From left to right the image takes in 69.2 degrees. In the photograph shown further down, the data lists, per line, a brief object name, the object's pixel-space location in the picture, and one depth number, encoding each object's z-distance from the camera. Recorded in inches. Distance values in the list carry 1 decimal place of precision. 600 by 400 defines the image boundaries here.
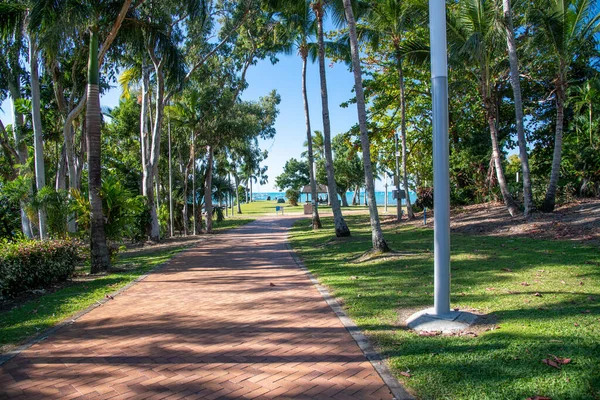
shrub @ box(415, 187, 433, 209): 956.0
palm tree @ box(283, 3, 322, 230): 716.7
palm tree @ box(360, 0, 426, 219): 641.5
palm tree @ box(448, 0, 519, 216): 538.6
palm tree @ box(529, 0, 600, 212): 504.1
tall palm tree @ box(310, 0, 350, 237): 577.3
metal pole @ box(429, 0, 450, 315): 197.3
